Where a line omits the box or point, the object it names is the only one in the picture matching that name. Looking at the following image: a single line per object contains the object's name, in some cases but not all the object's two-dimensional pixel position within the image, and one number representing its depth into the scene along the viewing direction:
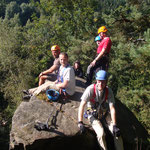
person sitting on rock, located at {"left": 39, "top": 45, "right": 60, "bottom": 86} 5.69
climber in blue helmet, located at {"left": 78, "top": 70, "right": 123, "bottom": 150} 3.51
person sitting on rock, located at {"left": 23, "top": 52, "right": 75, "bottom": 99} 4.44
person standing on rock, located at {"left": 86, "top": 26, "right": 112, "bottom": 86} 5.05
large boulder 3.75
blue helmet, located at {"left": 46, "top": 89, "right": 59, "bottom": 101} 4.76
